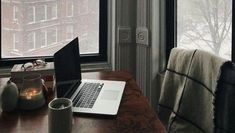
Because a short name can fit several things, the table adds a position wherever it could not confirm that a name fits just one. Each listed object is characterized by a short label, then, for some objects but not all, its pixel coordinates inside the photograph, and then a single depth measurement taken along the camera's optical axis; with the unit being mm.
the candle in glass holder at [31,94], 1355
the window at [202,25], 2127
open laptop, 1338
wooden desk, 1184
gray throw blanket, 1458
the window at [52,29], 2477
